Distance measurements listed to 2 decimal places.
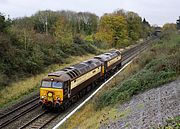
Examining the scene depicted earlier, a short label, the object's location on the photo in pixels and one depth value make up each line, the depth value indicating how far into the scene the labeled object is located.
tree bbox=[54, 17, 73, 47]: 48.84
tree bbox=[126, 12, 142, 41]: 82.25
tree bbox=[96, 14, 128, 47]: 67.50
